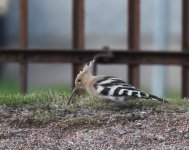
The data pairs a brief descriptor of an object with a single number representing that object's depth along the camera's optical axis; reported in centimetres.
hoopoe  1694
